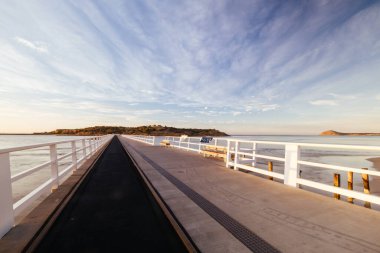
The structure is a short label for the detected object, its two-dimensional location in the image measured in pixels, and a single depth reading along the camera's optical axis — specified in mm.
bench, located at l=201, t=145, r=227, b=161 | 10936
